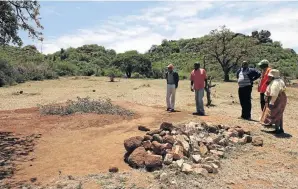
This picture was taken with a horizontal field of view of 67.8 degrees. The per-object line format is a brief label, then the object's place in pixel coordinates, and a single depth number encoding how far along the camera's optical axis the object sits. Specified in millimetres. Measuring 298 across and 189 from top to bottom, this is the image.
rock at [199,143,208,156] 4529
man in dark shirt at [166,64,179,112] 7101
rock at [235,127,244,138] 5285
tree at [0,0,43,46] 5460
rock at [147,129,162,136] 4763
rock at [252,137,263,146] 4962
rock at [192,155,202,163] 4194
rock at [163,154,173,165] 4065
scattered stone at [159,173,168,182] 3727
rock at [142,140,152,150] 4378
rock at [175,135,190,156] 4358
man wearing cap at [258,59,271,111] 5911
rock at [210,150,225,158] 4526
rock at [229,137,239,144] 5021
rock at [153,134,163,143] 4581
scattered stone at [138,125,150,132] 5418
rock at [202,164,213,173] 4014
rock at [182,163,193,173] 3906
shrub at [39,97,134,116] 6949
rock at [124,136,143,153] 4369
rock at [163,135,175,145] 4505
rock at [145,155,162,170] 3980
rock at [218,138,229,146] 4902
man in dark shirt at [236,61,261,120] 6267
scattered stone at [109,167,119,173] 3938
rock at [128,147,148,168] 4051
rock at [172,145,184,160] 4164
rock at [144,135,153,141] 4556
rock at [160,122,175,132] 5059
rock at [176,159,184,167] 4012
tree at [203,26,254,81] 19958
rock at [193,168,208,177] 3913
